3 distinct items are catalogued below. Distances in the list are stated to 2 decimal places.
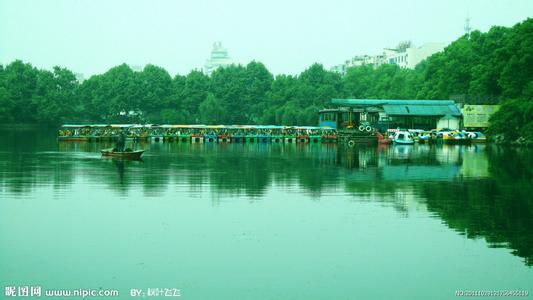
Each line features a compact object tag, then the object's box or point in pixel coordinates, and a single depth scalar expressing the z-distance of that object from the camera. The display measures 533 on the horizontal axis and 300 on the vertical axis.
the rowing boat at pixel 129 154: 43.72
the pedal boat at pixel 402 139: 72.38
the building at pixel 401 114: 86.75
